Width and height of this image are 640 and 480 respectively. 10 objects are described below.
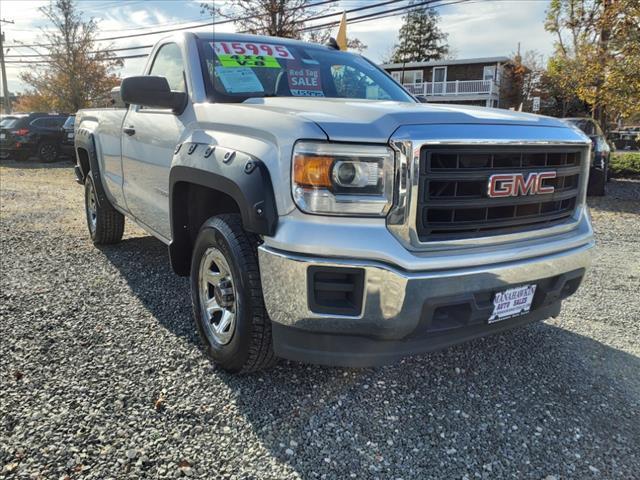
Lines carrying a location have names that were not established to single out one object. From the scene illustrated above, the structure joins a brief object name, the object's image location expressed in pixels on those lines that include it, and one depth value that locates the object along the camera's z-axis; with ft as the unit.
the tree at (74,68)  93.15
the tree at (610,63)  32.32
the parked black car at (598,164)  33.68
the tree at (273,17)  53.88
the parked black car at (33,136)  55.06
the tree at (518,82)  116.37
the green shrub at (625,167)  47.96
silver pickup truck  7.02
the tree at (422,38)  180.34
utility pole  112.66
